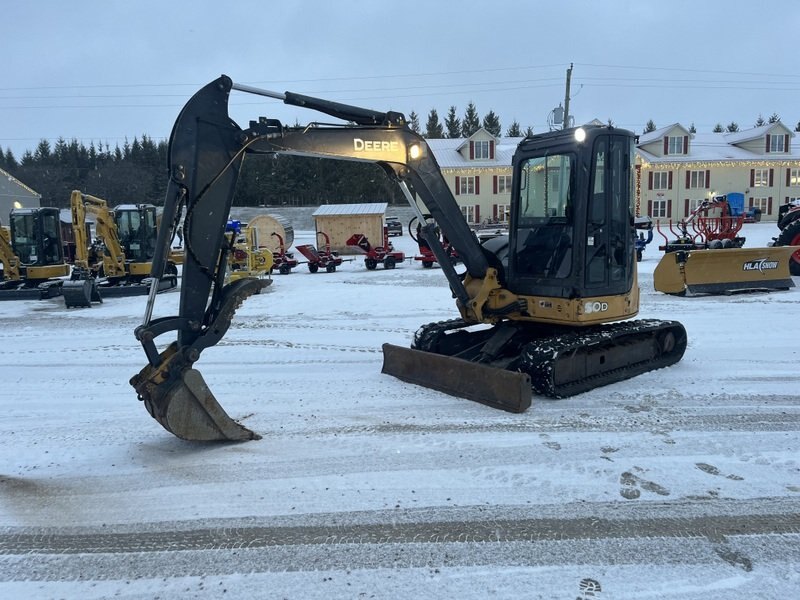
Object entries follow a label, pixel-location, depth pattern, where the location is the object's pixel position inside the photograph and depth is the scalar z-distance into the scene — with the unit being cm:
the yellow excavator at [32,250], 1728
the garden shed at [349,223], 3044
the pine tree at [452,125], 7156
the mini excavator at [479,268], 436
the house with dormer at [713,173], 4144
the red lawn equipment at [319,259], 2034
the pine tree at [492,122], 7131
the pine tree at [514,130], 7062
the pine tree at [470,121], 7206
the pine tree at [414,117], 7234
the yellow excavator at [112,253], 1438
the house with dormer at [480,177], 4184
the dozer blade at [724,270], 1200
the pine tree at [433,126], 7175
